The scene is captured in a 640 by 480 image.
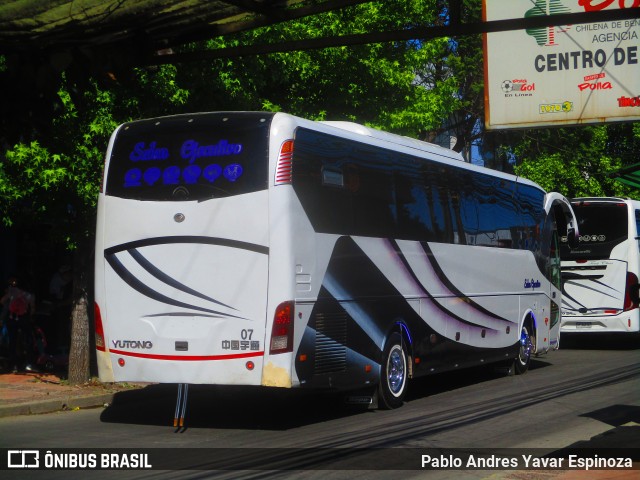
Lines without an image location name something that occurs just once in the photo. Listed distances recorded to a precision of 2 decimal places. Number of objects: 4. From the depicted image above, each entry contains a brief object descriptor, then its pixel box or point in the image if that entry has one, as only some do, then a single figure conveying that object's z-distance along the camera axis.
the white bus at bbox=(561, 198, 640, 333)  23.48
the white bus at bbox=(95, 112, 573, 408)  11.00
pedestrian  17.75
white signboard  19.06
